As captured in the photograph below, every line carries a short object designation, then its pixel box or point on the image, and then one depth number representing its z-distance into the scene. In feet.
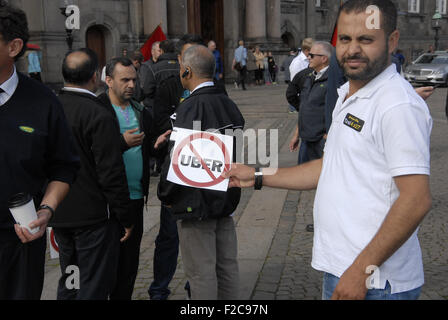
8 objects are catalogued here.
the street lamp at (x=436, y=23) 124.98
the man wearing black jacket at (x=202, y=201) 10.51
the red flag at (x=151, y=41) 30.94
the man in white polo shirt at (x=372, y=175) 5.73
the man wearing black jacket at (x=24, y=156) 7.41
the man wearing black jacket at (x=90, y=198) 10.42
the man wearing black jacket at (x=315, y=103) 18.31
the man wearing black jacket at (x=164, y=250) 13.26
